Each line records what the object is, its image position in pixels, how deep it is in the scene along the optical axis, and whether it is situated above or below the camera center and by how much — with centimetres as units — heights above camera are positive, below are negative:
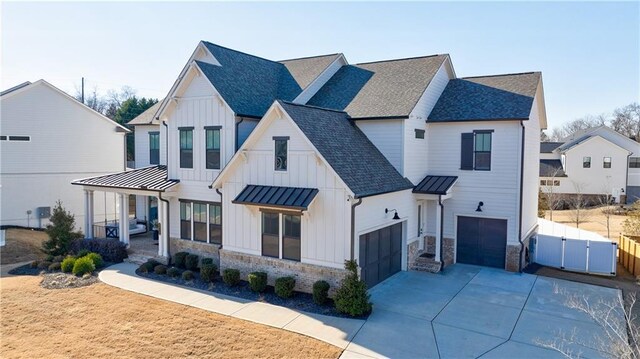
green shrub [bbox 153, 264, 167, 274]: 1691 -434
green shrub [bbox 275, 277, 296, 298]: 1392 -413
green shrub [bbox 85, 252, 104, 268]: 1778 -415
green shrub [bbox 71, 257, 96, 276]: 1683 -425
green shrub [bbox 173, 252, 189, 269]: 1778 -411
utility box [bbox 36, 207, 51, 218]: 2611 -315
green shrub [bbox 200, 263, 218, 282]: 1588 -417
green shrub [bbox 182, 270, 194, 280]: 1611 -434
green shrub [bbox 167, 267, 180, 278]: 1661 -439
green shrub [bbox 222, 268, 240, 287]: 1528 -417
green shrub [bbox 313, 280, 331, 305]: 1333 -411
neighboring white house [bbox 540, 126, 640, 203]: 4734 -66
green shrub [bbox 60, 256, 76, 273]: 1723 -426
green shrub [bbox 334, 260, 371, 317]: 1227 -396
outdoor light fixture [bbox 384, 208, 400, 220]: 1572 -189
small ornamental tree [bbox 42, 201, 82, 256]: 1955 -347
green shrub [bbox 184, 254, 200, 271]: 1747 -416
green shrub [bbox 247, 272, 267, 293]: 1459 -415
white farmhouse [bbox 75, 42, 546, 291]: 1438 -20
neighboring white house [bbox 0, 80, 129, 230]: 2495 +64
